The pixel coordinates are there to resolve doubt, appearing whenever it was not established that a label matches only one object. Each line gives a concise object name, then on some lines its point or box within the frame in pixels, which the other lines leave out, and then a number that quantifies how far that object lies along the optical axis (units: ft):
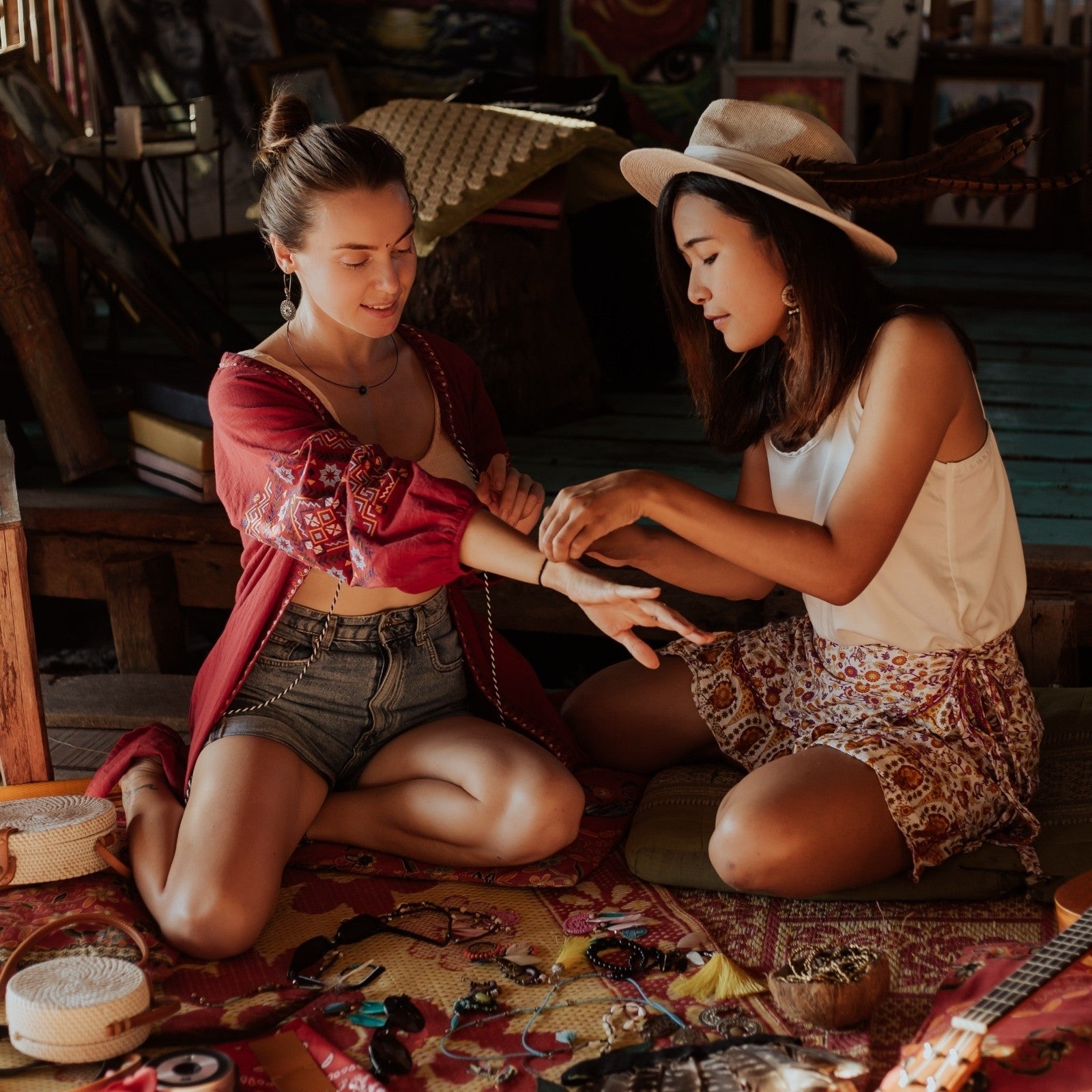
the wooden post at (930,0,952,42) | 25.25
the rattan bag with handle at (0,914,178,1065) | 6.67
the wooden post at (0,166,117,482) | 13.00
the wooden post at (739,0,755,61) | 25.13
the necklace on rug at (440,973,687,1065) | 6.88
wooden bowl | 6.88
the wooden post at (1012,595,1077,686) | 10.97
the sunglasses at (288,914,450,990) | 7.57
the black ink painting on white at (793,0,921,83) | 24.11
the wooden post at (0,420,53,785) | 8.75
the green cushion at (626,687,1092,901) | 8.27
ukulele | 5.82
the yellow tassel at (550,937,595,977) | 7.64
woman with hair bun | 7.79
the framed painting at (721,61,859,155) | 24.11
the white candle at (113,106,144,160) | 17.49
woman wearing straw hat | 7.89
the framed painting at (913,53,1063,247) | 24.50
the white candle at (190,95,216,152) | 18.65
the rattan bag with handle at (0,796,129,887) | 8.23
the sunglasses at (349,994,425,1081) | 6.77
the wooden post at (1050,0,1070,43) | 24.56
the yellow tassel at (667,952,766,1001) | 7.34
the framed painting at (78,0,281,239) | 23.44
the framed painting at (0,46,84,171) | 18.95
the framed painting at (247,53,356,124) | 24.73
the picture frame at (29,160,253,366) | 14.84
